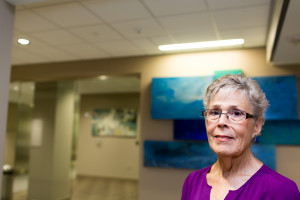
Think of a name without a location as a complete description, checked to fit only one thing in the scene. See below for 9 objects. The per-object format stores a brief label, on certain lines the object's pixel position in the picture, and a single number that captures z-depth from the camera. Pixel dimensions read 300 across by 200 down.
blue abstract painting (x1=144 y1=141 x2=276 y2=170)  5.01
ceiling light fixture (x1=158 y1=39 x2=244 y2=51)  4.58
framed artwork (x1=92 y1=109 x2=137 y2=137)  10.15
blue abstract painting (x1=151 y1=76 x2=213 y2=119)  5.10
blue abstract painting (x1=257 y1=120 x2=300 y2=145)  4.63
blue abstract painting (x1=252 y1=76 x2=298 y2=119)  4.56
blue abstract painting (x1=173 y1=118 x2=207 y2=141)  5.09
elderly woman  1.25
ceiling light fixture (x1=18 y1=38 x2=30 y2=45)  4.64
